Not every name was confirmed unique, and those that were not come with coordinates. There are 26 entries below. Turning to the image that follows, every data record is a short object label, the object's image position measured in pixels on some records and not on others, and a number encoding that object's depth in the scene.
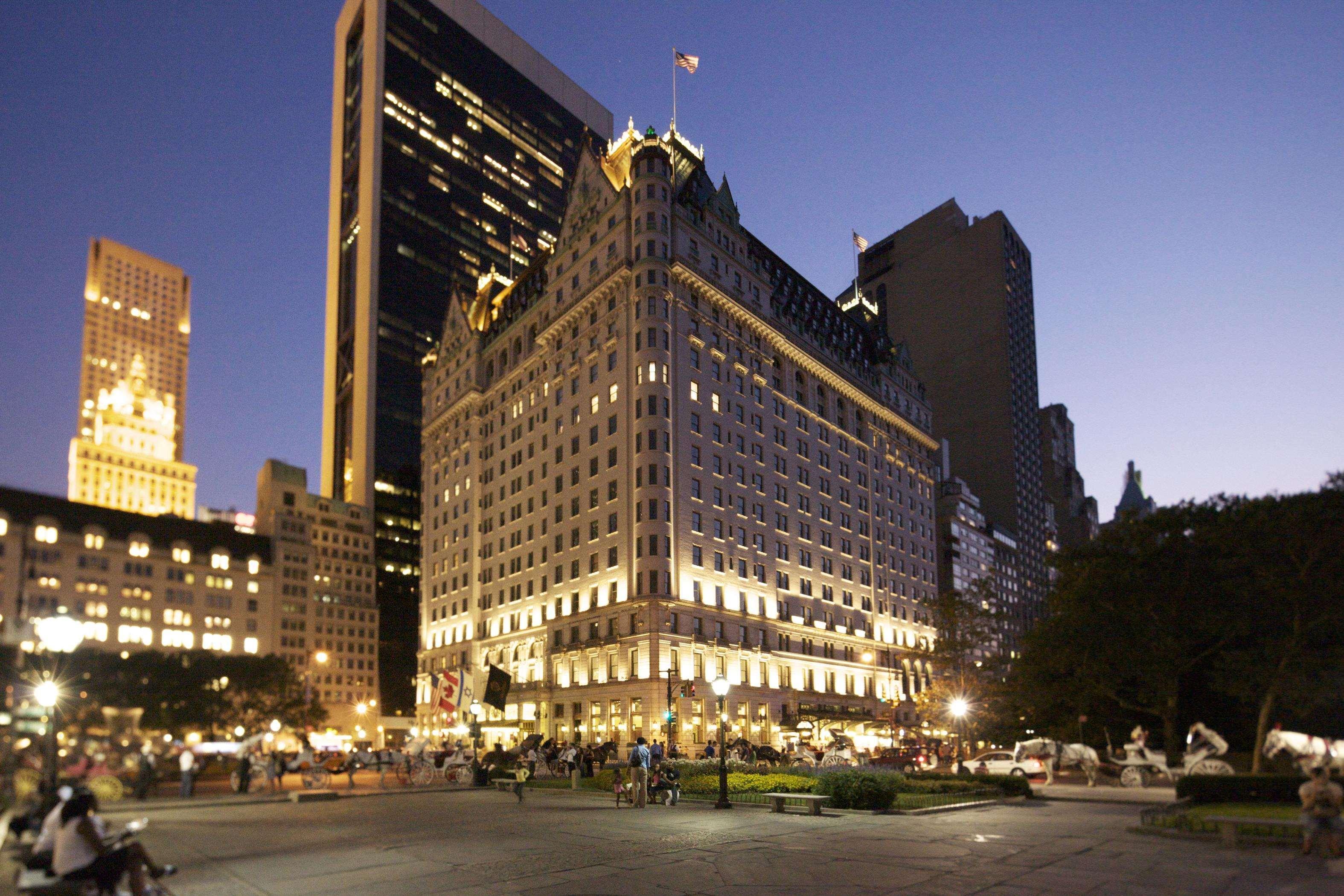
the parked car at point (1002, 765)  43.22
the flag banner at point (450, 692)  40.97
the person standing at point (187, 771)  36.59
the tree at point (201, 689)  85.00
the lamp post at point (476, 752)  44.88
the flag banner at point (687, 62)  85.56
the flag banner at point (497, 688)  43.72
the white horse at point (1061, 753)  42.75
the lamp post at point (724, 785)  30.52
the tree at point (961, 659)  77.00
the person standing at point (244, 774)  39.03
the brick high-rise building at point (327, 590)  164.75
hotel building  83.88
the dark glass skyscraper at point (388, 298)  182.62
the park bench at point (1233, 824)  19.83
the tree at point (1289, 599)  39.72
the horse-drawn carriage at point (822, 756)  48.97
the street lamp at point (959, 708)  73.38
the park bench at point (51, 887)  12.32
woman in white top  12.45
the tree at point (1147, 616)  44.53
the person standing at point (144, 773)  35.72
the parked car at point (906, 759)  48.41
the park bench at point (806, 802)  28.14
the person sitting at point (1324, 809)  18.59
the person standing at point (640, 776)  31.77
